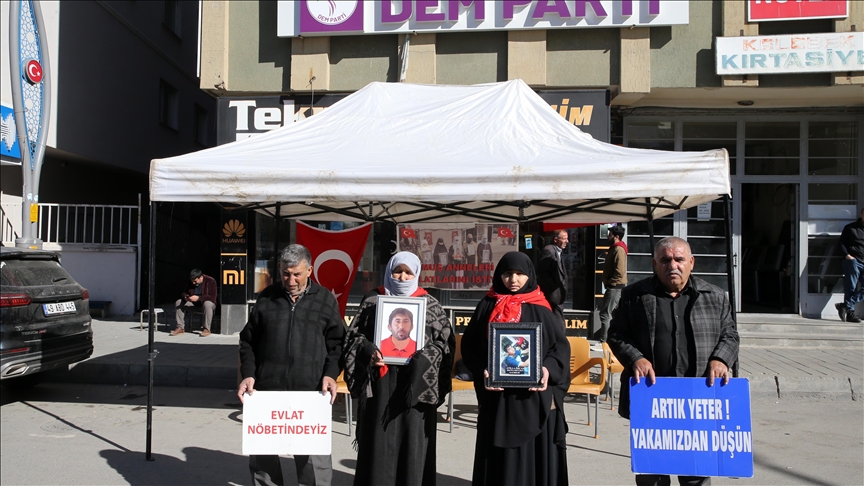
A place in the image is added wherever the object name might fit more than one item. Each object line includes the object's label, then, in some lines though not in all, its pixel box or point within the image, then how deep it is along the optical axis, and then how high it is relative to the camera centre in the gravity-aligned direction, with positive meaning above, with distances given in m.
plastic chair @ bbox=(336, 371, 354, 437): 6.05 -1.28
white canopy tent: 4.60 +0.67
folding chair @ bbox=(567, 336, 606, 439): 5.88 -1.06
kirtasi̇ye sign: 9.42 +3.05
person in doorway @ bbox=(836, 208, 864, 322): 10.14 -0.08
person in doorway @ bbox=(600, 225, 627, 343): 9.39 -0.25
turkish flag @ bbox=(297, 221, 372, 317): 6.59 +0.01
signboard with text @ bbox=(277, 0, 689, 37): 9.75 +3.76
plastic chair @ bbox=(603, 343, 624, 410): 6.29 -1.07
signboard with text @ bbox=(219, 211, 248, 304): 10.77 -0.13
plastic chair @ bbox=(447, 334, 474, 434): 5.98 -1.24
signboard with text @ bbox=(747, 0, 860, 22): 9.53 +3.74
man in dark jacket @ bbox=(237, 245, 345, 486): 3.90 -0.55
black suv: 6.25 -0.68
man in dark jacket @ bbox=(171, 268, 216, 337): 10.96 -0.78
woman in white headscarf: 3.77 -0.85
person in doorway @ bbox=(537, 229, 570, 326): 7.81 -0.23
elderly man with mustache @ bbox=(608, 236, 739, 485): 3.48 -0.39
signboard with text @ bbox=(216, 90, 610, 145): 10.49 +2.33
